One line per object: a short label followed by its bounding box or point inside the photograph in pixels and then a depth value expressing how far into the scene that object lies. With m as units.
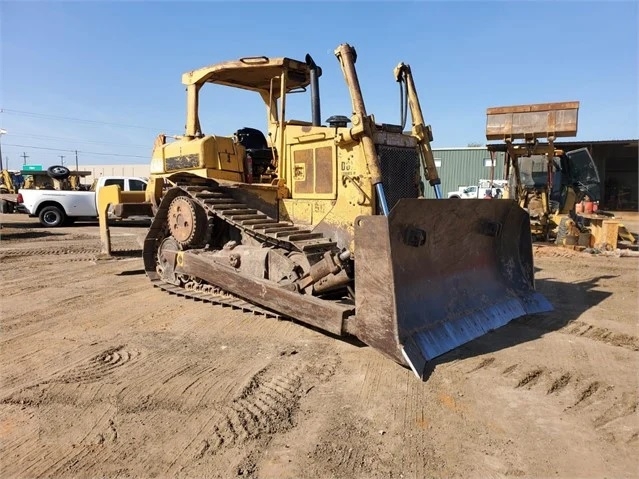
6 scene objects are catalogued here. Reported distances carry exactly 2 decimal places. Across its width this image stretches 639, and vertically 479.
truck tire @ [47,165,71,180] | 19.06
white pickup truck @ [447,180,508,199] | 25.45
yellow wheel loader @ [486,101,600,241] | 11.97
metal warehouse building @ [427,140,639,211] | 29.17
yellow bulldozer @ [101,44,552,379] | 4.08
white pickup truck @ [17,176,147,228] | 16.39
